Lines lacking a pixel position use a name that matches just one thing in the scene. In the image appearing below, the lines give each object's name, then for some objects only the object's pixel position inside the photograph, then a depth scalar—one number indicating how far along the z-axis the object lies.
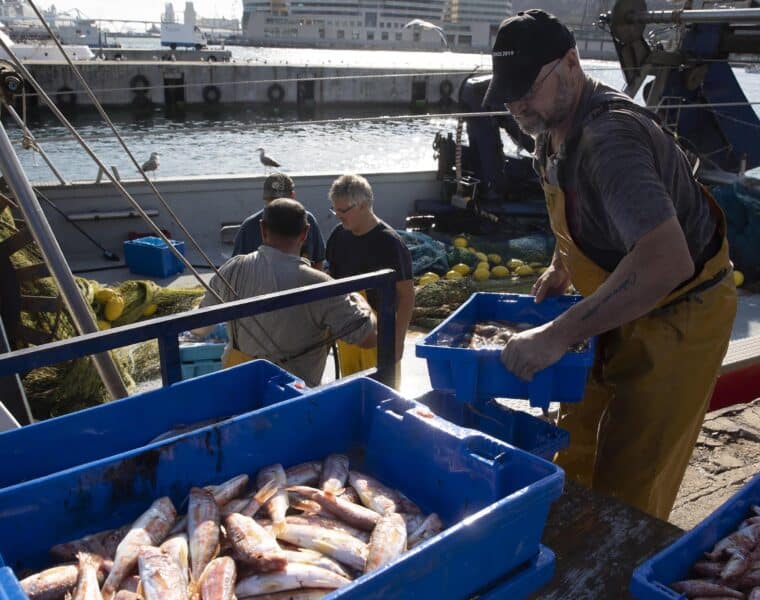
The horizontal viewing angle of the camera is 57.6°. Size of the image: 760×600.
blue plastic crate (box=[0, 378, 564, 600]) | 1.47
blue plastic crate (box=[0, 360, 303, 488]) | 1.96
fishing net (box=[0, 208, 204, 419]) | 5.10
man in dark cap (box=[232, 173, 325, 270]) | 5.11
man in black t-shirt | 4.57
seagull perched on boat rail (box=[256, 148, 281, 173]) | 10.33
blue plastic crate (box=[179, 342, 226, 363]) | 5.19
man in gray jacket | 3.71
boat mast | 2.76
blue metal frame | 1.84
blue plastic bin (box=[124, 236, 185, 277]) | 8.82
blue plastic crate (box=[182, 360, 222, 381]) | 5.20
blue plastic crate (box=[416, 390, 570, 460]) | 2.58
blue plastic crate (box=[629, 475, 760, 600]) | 1.82
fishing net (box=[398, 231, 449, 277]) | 9.24
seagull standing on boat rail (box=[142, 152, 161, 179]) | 9.68
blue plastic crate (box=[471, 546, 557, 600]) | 1.59
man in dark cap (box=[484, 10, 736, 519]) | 2.18
